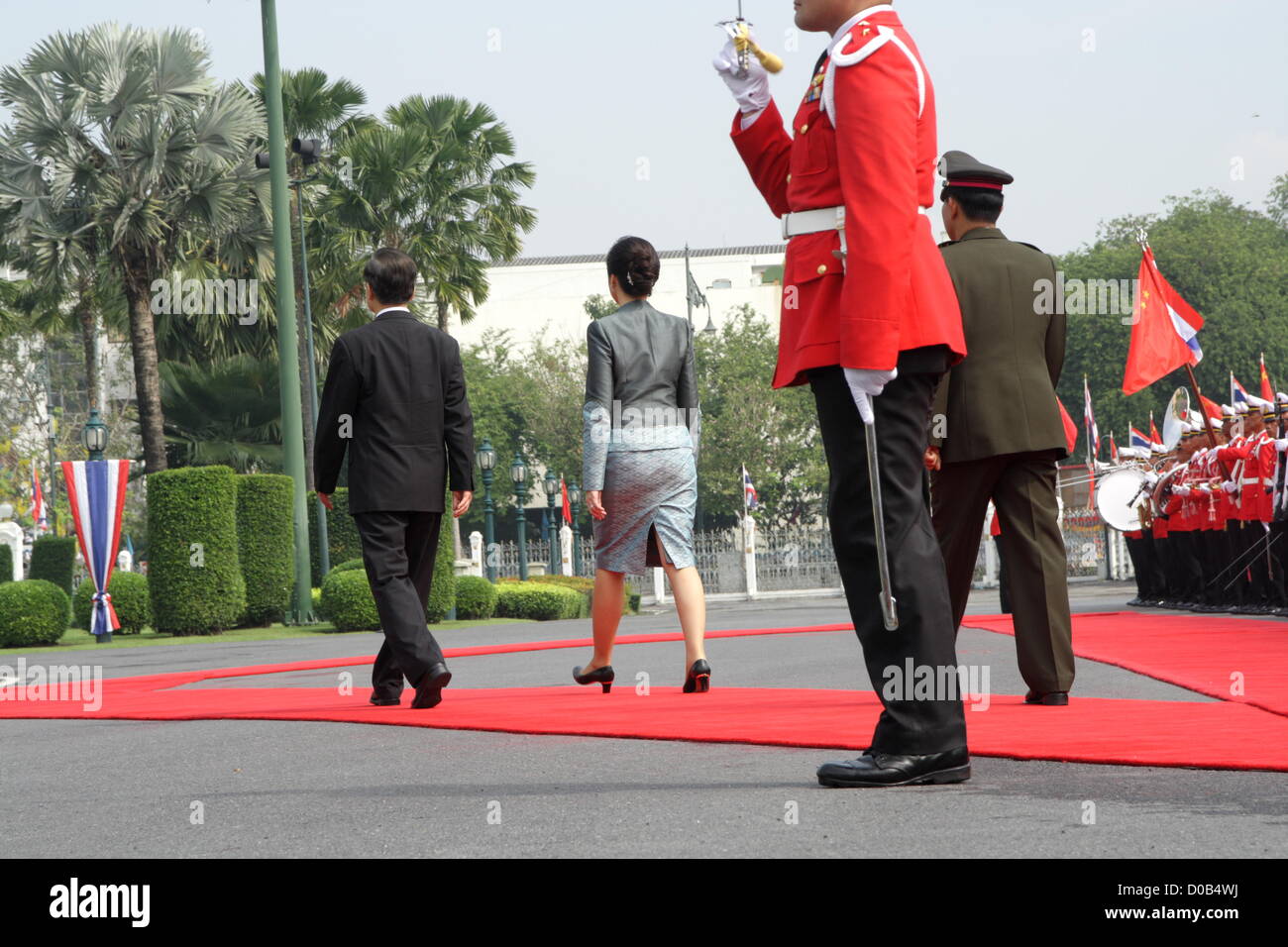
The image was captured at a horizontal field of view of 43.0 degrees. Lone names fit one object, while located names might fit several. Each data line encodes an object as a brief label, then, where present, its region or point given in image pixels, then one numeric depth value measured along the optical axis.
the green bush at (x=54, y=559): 24.05
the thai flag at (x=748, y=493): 37.91
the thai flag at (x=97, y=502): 18.08
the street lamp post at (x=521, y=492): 30.66
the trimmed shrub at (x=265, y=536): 20.58
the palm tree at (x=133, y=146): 25.70
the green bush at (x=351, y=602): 19.72
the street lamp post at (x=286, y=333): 20.55
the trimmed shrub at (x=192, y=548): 19.48
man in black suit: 6.74
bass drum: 16.58
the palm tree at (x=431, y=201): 31.73
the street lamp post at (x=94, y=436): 20.91
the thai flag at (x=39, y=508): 44.53
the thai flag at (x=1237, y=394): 14.30
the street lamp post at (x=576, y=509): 39.16
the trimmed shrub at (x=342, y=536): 23.42
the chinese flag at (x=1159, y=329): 15.36
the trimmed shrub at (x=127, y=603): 20.70
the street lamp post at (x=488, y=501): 29.12
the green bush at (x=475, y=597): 22.75
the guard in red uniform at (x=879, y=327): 4.05
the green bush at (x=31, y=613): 18.86
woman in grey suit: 7.07
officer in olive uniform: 5.84
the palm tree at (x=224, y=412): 31.00
